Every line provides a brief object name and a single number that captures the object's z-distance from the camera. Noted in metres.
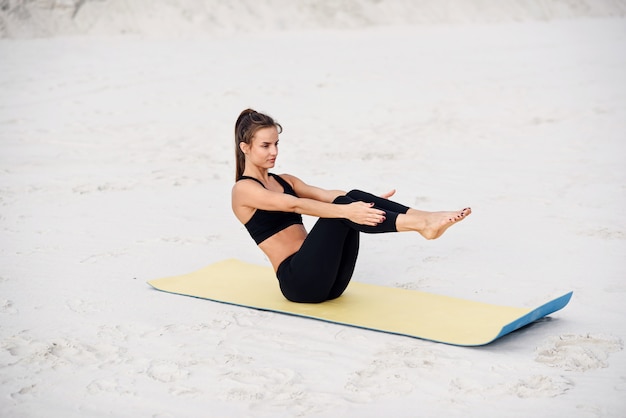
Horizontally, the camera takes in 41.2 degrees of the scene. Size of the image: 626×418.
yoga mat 4.15
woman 4.21
